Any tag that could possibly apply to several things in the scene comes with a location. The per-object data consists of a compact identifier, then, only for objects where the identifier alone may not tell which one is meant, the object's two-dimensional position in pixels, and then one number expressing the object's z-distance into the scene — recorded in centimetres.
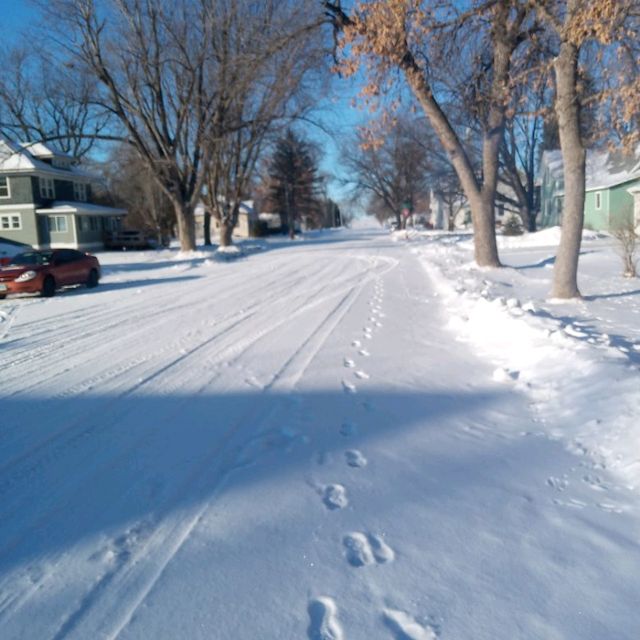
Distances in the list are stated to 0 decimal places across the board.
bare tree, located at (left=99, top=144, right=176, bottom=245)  4922
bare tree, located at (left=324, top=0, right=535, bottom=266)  1169
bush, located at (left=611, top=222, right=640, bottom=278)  1454
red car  1692
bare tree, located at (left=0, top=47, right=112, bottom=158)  2792
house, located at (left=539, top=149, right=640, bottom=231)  3528
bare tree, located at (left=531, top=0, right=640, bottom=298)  948
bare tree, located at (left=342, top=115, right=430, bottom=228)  5666
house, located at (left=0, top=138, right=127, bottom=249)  4178
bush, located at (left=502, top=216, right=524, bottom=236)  4719
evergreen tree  6538
